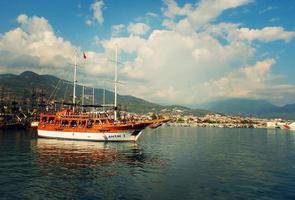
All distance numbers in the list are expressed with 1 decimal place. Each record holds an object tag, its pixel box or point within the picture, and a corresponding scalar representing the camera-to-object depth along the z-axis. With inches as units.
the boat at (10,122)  4862.2
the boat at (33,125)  5442.9
